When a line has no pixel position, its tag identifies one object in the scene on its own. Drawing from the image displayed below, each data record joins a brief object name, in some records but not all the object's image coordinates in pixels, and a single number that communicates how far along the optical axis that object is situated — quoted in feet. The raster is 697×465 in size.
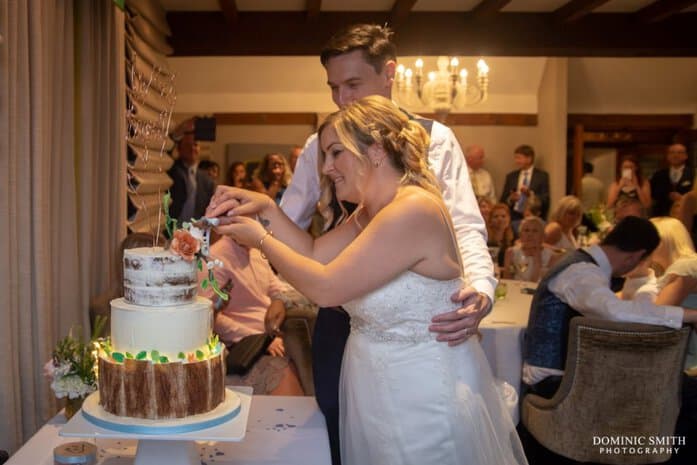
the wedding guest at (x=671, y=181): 24.90
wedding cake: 5.30
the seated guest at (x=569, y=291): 10.38
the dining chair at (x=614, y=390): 9.39
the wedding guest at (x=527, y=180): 27.78
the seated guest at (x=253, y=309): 10.76
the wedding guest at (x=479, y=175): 28.86
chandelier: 21.72
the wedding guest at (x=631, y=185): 24.54
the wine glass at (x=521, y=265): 14.50
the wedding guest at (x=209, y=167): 25.17
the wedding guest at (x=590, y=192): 28.94
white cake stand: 5.08
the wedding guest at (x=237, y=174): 25.39
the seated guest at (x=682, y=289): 10.79
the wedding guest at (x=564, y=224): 18.28
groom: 7.30
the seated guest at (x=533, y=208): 22.03
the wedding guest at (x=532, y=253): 15.76
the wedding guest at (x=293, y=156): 25.24
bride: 5.87
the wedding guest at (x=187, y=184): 18.03
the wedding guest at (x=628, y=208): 17.58
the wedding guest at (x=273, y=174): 21.94
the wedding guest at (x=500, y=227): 19.49
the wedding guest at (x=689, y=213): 16.39
